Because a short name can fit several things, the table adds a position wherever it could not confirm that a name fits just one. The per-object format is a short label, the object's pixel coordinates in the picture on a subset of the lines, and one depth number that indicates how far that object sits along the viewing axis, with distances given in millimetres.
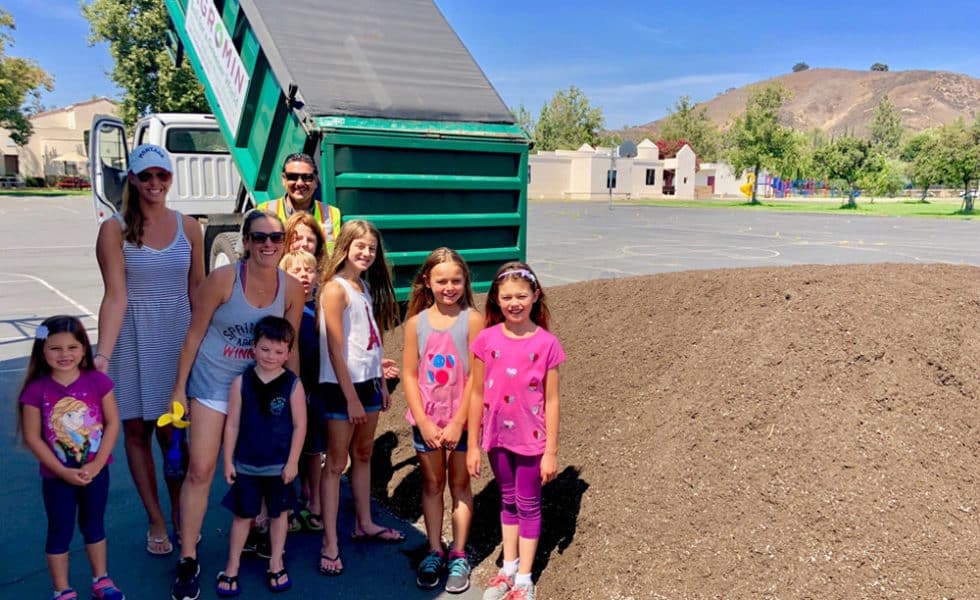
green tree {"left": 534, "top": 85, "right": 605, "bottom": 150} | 81375
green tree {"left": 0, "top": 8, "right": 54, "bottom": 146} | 52719
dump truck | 5762
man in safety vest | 4035
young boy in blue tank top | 3143
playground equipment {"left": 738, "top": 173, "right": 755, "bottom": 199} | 56478
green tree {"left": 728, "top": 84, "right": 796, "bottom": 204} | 47500
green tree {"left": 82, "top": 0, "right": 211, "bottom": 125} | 39344
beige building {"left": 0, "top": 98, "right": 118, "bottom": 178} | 70375
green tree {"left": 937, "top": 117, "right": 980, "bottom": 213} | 38719
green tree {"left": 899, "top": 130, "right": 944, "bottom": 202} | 41344
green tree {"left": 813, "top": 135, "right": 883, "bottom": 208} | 45219
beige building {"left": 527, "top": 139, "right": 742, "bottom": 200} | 57875
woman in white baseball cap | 3225
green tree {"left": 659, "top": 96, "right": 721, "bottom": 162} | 92312
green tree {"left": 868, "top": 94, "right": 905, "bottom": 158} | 118125
